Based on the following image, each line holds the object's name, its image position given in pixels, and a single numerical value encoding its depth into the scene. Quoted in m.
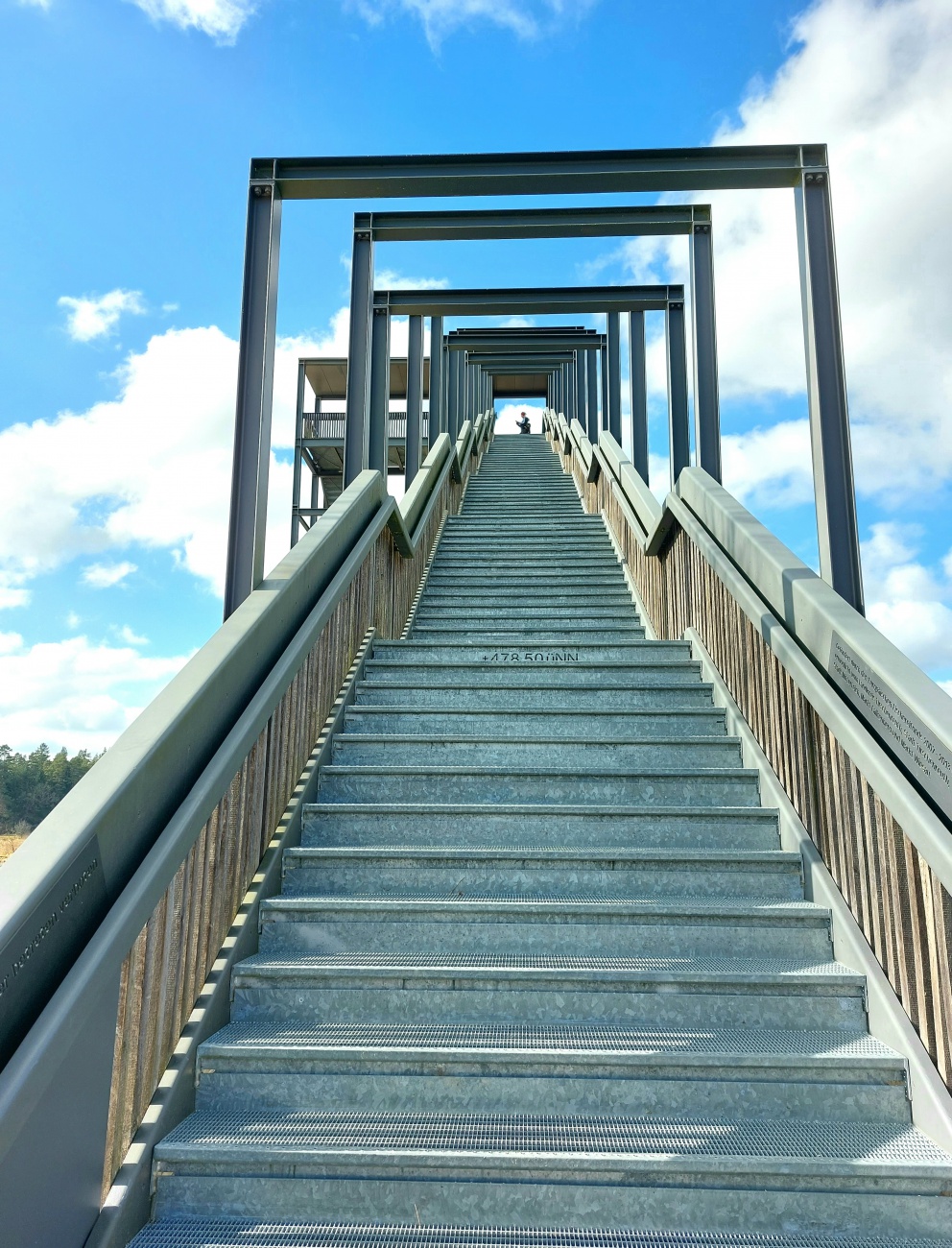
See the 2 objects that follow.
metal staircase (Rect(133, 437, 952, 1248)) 1.90
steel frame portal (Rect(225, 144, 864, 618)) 3.35
